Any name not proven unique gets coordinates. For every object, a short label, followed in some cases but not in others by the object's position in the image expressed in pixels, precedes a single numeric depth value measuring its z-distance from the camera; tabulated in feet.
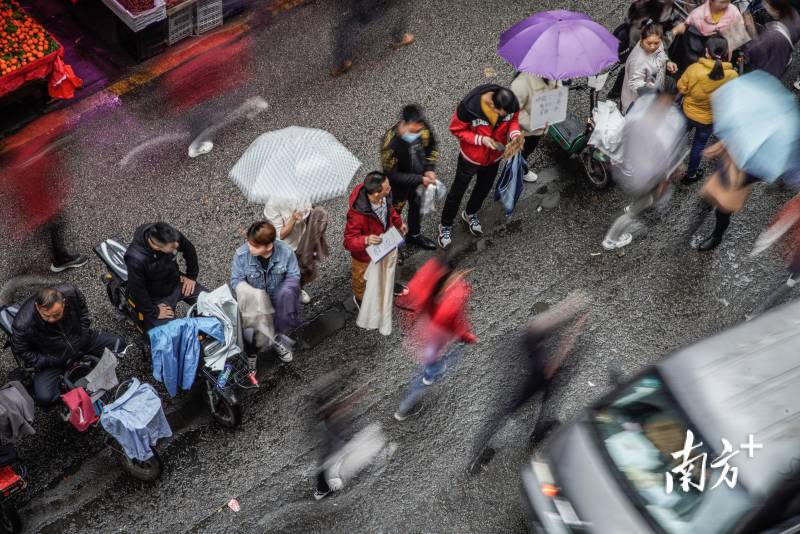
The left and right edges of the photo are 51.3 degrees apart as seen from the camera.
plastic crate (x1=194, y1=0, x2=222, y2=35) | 33.28
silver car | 18.25
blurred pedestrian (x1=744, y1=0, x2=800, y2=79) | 29.12
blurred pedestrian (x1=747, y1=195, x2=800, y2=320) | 27.32
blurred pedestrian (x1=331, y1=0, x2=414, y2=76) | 33.58
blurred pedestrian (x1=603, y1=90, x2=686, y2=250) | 27.71
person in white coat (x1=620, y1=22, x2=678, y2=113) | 27.48
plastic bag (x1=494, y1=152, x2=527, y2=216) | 25.98
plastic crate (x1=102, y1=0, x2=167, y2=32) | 30.83
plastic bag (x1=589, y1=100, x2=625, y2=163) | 27.91
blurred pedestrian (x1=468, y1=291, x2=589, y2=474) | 21.48
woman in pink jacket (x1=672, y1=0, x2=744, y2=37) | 29.37
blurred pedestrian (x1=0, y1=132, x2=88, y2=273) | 26.68
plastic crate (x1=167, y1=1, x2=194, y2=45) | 32.40
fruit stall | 28.53
